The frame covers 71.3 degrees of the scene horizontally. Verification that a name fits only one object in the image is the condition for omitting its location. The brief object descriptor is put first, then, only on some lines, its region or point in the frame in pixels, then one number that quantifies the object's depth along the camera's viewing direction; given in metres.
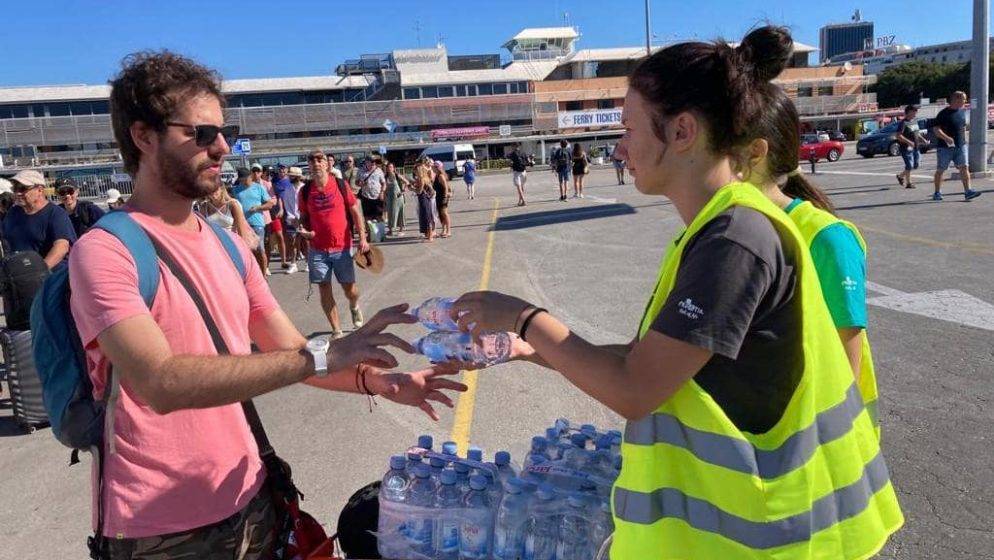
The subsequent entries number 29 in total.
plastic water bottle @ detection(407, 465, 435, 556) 2.34
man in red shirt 8.08
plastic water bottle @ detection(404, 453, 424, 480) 2.54
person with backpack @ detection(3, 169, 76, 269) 6.78
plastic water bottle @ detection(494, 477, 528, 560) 2.28
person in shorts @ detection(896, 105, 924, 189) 15.91
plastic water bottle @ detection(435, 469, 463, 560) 2.32
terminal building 80.75
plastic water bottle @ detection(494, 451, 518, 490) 2.56
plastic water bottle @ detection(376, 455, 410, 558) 2.38
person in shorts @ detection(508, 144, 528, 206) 22.89
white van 62.38
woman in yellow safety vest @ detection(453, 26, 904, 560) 1.40
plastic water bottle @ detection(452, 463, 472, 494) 2.46
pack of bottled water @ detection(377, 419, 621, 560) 2.27
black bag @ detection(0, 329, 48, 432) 5.70
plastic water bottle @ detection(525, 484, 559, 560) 2.27
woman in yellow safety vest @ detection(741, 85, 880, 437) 2.12
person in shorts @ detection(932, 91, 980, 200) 13.38
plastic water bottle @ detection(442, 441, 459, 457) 2.66
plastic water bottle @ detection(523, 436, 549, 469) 2.65
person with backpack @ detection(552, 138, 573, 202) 22.52
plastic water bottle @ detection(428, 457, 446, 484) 2.52
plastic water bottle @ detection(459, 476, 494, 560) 2.31
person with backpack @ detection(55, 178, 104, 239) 8.34
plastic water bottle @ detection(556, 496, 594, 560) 2.25
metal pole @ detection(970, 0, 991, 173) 17.53
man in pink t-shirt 1.73
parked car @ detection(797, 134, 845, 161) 34.08
